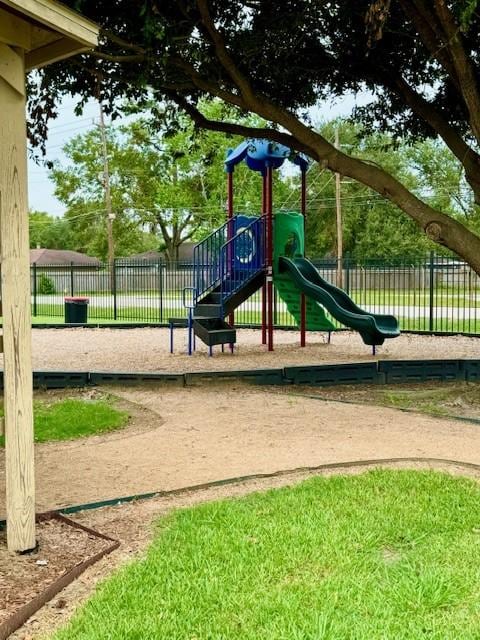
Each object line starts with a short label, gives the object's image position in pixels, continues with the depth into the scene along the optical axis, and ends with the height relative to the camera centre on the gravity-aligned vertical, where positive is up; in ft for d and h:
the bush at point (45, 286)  141.90 +4.27
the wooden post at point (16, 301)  12.30 +0.12
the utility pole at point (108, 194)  157.17 +25.32
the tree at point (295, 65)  27.91 +10.77
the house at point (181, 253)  256.52 +19.28
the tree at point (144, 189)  190.49 +31.62
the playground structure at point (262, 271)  42.73 +2.06
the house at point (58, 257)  236.22 +17.13
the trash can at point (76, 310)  71.26 -0.28
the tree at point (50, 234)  317.83 +33.34
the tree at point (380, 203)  186.09 +27.75
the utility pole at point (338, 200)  126.99 +19.03
